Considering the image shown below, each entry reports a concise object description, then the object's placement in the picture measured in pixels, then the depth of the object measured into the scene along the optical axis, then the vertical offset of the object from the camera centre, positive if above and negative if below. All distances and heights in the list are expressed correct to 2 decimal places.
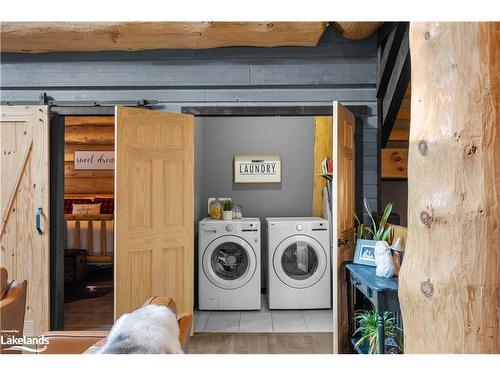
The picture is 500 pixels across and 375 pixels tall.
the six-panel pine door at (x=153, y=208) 3.24 -0.13
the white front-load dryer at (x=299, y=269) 4.31 -0.74
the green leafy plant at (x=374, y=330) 2.65 -0.85
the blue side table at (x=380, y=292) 2.40 -0.57
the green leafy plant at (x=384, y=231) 2.99 -0.27
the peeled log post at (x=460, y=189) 1.04 +0.01
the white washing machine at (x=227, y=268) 4.26 -0.75
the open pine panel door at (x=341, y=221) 2.95 -0.21
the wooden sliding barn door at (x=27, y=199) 3.54 -0.07
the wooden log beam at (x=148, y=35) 3.22 +1.18
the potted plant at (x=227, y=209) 4.58 -0.19
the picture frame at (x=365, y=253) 2.99 -0.43
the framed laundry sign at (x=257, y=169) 5.08 +0.26
